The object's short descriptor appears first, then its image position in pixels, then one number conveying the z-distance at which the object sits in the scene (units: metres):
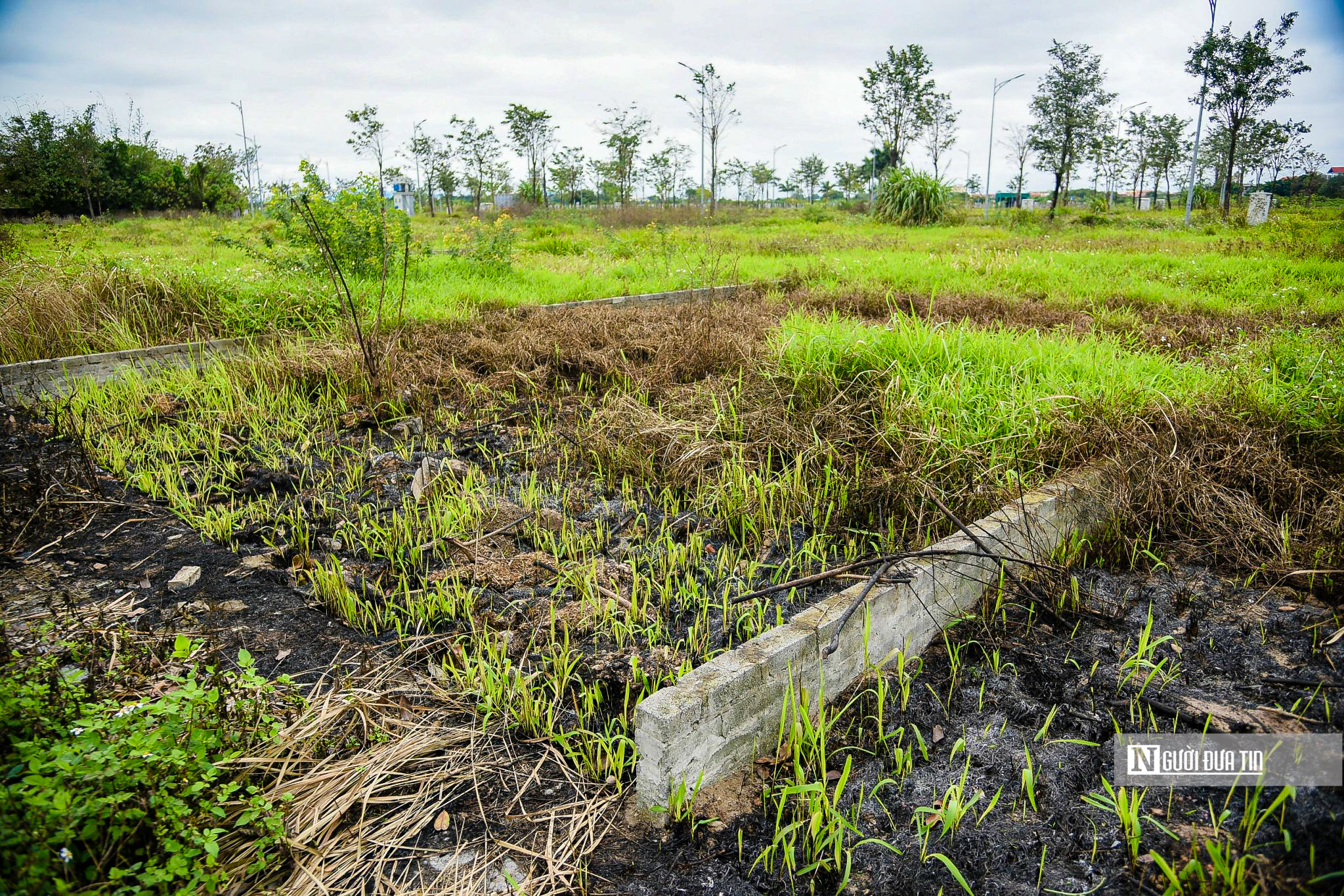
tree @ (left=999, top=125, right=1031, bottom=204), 35.19
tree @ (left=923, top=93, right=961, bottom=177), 34.88
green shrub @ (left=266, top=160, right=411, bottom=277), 6.32
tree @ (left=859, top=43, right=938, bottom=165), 33.28
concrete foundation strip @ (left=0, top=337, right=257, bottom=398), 4.87
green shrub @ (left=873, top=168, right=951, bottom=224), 21.20
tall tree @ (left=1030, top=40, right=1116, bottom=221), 27.66
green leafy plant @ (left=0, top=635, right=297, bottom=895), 1.25
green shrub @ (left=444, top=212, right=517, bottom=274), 8.79
